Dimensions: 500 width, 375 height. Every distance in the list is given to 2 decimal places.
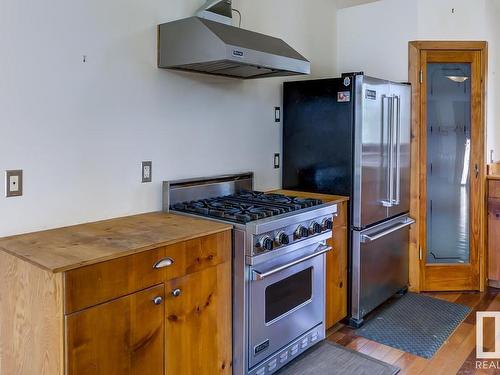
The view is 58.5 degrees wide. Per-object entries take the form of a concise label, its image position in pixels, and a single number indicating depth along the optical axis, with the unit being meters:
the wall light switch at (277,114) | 3.40
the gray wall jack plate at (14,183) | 1.92
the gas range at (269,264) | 2.21
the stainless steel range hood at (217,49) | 2.25
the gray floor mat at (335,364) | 2.53
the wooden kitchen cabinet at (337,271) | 2.92
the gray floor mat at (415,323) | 2.86
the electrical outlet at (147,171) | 2.48
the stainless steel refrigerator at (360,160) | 3.01
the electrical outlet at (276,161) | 3.44
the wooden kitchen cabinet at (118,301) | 1.56
